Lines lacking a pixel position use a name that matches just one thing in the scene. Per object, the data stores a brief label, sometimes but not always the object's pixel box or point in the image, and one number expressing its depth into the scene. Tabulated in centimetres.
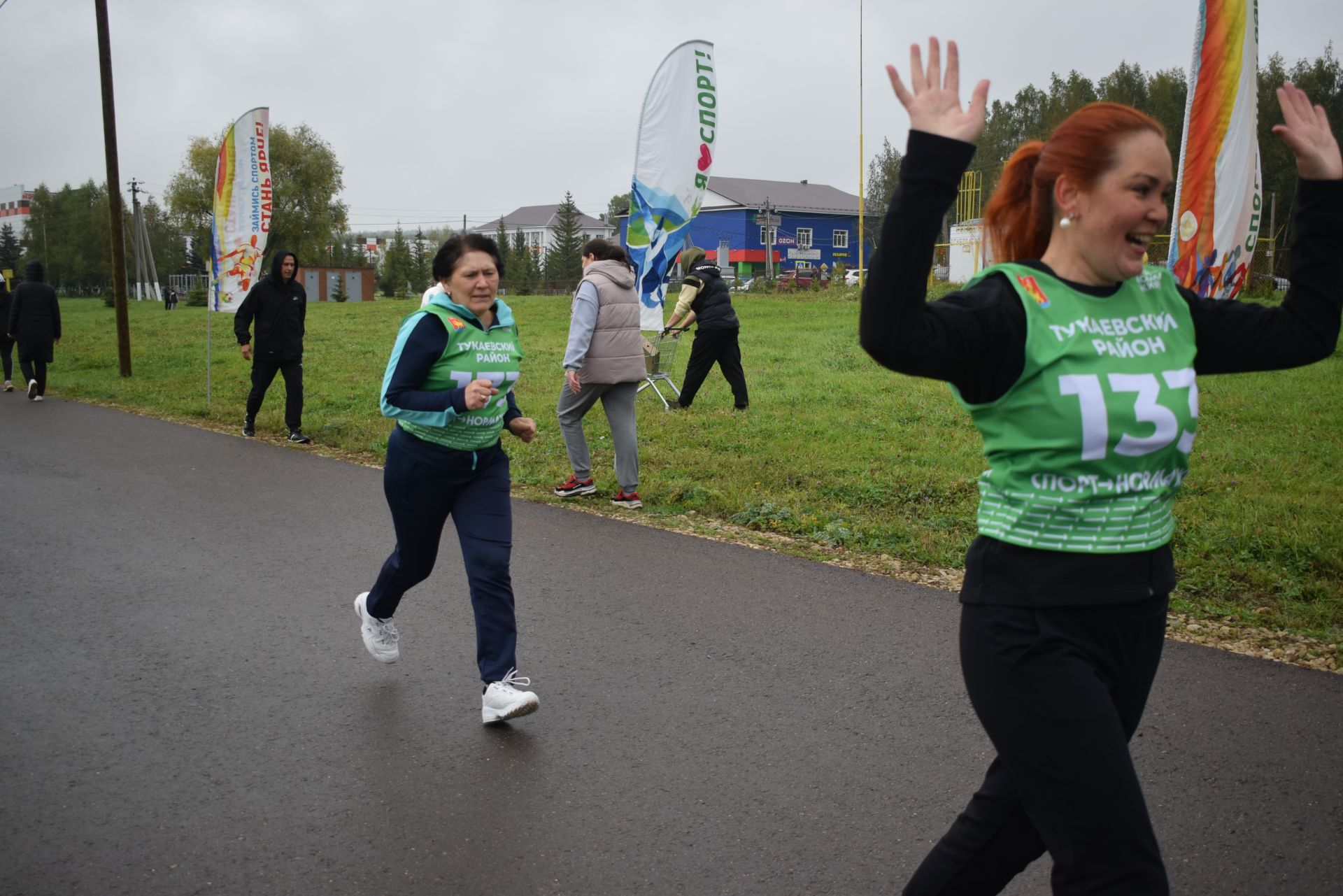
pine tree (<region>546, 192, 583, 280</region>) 11275
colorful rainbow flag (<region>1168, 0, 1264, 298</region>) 644
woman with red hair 200
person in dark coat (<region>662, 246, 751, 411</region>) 1316
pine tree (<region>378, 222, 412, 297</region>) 9806
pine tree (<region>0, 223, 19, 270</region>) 12562
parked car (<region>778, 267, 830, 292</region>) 4507
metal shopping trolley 1373
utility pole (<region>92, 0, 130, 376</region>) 1981
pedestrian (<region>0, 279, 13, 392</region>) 1744
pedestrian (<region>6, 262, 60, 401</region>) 1623
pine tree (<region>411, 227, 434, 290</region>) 9679
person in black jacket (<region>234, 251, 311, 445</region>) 1198
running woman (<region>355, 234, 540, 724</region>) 444
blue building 8956
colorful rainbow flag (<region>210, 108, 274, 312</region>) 1420
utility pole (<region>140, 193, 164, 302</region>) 8525
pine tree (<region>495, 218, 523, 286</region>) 9241
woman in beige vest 851
